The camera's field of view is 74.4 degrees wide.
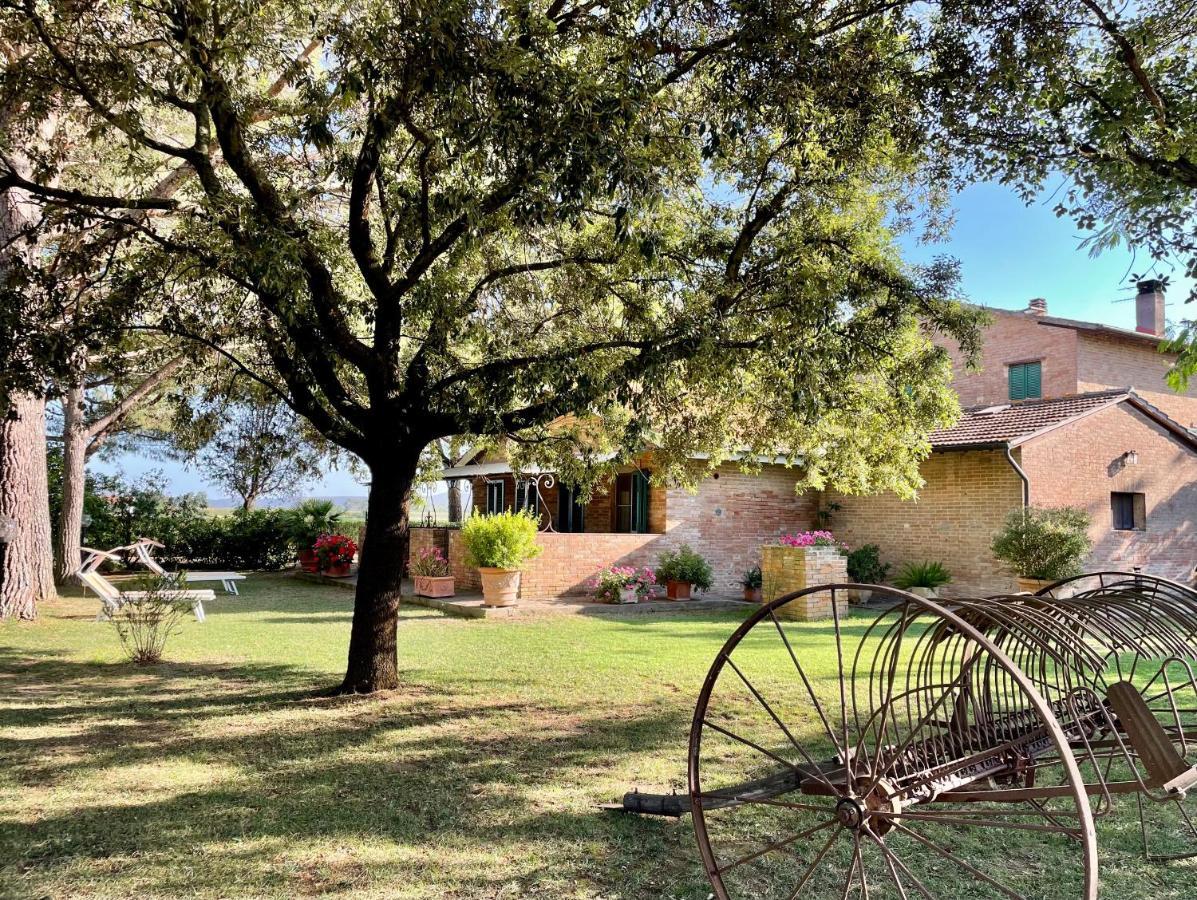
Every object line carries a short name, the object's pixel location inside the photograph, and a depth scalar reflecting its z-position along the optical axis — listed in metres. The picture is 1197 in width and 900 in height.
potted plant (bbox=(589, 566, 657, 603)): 15.60
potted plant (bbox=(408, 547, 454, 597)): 15.65
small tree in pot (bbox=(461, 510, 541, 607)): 14.11
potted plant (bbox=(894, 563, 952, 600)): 16.20
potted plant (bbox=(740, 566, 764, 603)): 16.67
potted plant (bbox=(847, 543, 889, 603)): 17.70
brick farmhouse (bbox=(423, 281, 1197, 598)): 16.47
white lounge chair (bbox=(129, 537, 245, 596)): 14.05
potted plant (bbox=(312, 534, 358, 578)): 19.72
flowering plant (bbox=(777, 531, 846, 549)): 15.00
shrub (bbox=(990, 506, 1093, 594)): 13.79
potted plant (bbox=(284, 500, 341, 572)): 22.75
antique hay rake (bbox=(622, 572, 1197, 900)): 3.18
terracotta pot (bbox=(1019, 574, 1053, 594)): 13.90
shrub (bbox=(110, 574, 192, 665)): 9.42
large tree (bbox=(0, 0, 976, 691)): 5.55
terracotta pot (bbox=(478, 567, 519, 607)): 14.05
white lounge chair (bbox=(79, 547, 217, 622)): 10.20
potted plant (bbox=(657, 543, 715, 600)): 16.08
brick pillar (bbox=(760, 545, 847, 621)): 14.54
